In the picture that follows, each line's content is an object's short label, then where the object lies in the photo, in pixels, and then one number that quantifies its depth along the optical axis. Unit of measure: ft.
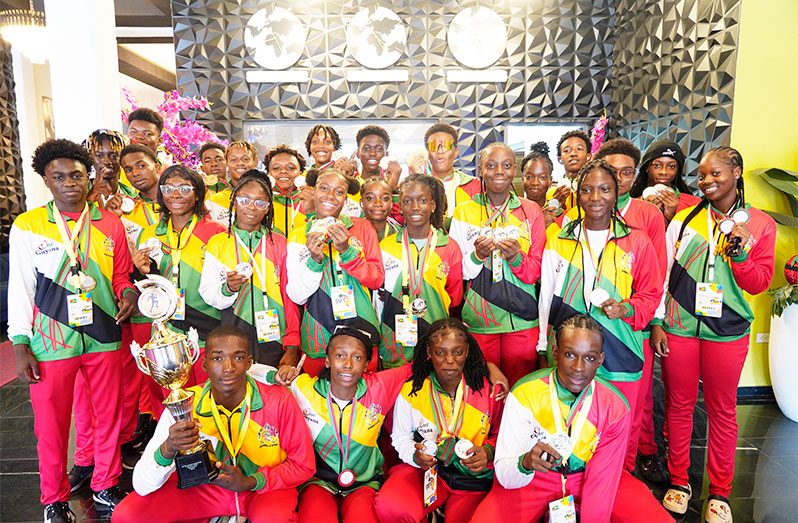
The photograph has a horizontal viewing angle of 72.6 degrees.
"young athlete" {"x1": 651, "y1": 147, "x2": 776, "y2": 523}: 10.02
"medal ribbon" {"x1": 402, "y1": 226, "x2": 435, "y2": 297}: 10.55
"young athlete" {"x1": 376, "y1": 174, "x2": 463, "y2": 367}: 10.39
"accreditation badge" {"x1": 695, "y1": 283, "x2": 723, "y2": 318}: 9.94
